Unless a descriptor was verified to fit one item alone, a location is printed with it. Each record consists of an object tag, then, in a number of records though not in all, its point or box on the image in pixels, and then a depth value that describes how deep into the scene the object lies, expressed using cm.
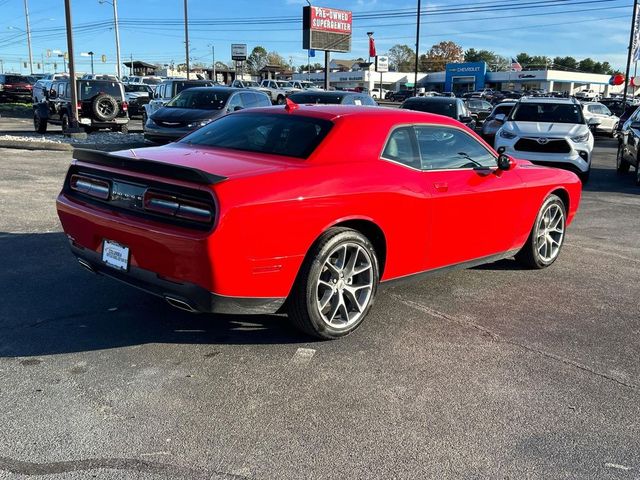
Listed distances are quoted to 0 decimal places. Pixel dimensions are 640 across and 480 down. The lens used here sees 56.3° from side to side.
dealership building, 8812
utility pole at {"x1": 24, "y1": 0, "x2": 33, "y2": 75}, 7431
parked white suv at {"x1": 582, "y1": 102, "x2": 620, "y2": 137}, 2739
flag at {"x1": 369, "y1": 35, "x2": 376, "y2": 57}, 4850
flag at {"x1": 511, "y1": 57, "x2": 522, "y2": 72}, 8006
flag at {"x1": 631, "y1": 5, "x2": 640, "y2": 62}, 3125
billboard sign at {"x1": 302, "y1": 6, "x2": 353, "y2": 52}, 2988
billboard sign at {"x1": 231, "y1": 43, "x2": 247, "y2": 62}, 5659
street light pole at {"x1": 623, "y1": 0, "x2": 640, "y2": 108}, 3164
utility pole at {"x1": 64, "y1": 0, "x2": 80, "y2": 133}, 1694
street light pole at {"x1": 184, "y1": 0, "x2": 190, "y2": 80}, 4285
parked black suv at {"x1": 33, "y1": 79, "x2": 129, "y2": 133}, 1867
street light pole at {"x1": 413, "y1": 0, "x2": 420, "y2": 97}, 3694
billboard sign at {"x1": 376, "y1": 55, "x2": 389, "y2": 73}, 4302
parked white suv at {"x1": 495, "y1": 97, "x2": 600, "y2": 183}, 1184
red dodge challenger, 350
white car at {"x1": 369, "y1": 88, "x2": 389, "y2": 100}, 8197
